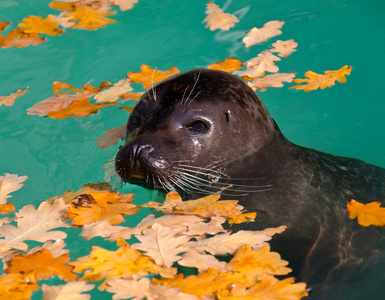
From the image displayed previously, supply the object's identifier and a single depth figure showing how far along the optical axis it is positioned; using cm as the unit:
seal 389
